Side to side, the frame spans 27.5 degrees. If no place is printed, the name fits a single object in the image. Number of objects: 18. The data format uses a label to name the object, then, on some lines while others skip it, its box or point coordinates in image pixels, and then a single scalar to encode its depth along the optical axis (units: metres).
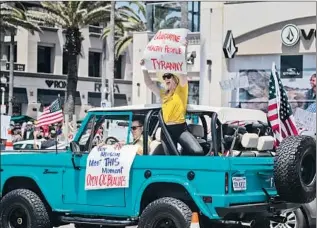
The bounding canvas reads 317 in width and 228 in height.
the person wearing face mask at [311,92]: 26.66
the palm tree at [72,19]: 35.69
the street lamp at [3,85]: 44.71
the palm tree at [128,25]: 42.97
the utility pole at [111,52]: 32.38
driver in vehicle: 8.38
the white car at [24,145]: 21.77
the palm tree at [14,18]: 39.00
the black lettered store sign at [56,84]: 55.19
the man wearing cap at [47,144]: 18.25
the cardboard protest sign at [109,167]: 8.03
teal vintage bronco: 7.46
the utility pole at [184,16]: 28.22
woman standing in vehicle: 8.14
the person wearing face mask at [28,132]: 29.03
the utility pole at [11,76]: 46.50
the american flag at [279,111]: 9.68
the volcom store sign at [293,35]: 26.47
